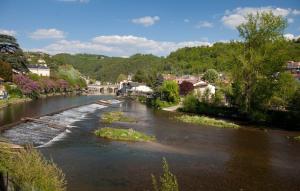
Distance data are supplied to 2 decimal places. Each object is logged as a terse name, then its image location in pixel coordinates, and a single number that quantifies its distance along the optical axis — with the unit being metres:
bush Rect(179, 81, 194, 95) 74.84
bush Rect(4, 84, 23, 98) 56.23
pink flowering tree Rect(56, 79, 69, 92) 85.24
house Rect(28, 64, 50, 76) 92.23
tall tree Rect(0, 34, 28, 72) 69.78
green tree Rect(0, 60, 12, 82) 59.02
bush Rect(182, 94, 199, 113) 51.19
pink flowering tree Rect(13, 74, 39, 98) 62.45
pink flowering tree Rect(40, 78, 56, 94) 73.58
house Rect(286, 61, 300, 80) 74.14
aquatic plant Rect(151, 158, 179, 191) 8.73
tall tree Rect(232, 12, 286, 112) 42.61
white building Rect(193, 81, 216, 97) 74.80
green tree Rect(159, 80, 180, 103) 60.25
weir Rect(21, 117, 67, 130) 30.27
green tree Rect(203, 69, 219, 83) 94.99
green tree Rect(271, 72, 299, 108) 42.75
